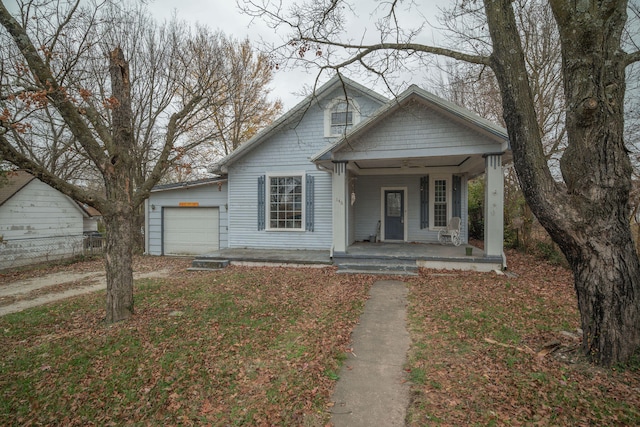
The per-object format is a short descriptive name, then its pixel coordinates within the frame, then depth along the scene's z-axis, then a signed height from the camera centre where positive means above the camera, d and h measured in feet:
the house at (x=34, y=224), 35.83 -1.37
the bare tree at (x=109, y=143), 13.44 +3.48
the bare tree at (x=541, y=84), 34.50 +15.72
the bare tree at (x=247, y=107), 52.08 +19.31
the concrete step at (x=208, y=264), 30.14 -4.99
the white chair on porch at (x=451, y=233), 32.91 -2.17
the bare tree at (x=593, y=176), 9.80 +1.24
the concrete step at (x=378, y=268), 25.57 -4.66
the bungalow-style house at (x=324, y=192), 33.99 +2.48
